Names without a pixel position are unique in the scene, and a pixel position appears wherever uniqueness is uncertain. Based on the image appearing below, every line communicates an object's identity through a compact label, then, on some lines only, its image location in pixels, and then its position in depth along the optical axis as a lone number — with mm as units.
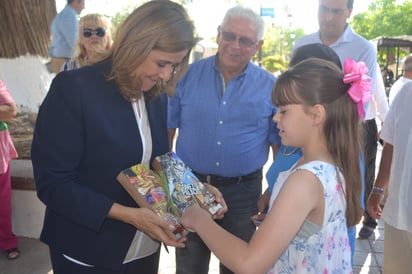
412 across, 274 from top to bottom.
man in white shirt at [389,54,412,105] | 4133
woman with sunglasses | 3969
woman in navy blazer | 1598
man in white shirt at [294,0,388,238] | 3625
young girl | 1523
